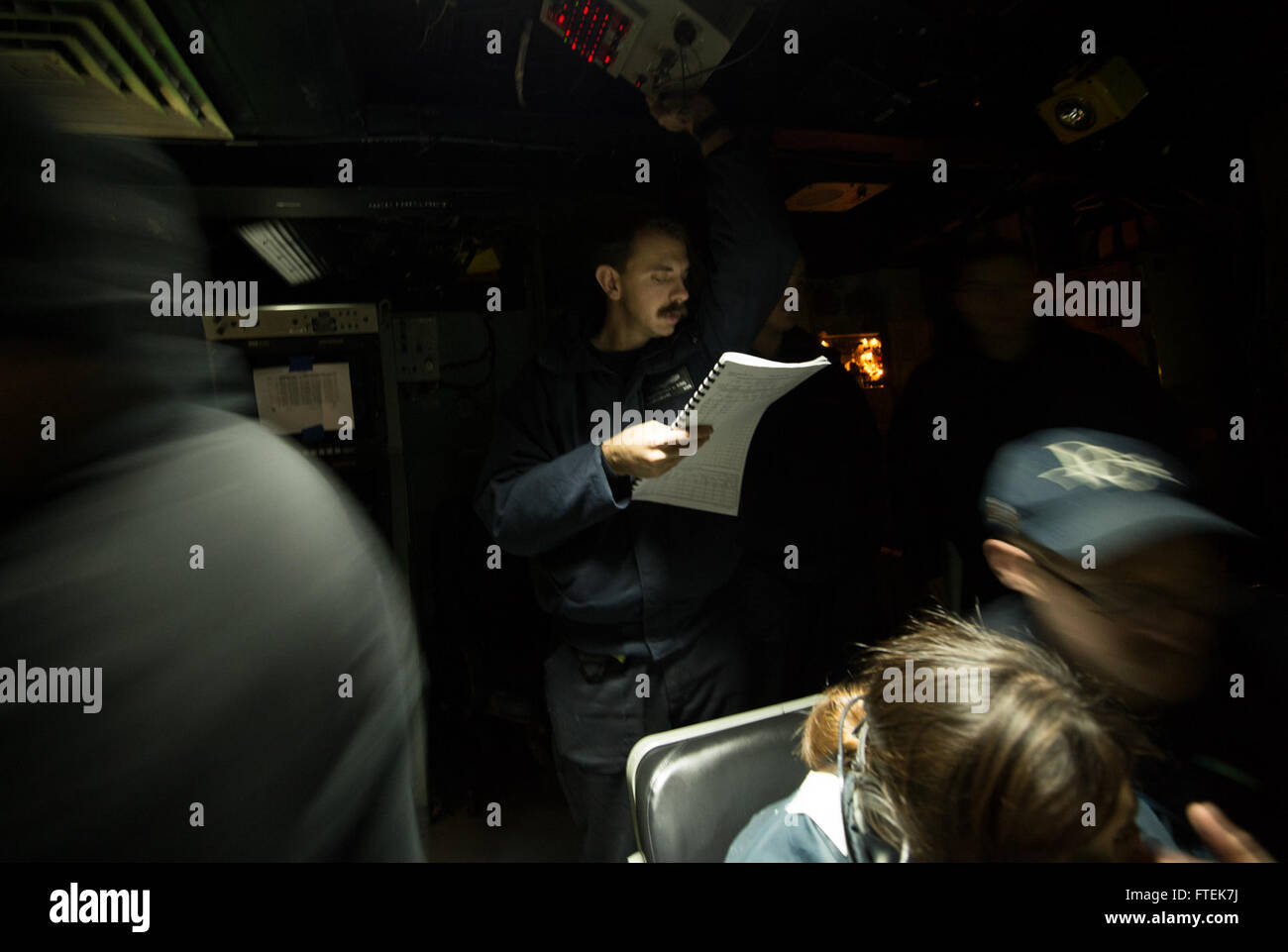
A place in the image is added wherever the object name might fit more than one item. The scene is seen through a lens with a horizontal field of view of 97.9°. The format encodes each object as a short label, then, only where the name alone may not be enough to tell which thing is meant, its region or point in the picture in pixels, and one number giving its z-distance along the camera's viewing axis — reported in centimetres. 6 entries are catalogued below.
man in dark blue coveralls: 134
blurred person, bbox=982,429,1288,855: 92
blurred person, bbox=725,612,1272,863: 75
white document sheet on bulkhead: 205
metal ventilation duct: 103
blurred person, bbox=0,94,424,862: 60
